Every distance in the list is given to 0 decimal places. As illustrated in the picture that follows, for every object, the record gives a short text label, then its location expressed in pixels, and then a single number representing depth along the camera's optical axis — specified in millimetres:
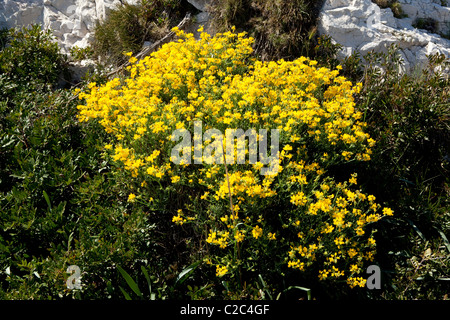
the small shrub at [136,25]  5348
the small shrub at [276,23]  4645
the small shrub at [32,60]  4734
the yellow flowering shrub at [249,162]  2520
